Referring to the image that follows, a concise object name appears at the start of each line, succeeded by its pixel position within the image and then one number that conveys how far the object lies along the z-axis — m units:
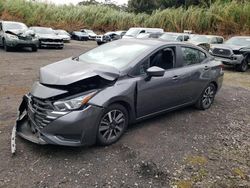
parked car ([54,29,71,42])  18.78
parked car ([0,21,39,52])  10.50
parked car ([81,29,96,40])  23.66
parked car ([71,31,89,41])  23.03
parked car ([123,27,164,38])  15.10
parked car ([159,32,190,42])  12.29
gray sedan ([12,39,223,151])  2.69
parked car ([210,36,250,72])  9.37
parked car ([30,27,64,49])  13.04
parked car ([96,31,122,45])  19.40
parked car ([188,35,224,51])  11.71
